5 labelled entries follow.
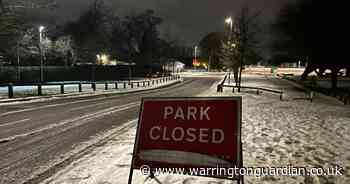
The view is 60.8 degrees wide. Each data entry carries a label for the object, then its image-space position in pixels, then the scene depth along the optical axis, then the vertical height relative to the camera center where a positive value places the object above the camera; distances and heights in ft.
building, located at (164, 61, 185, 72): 255.62 +6.39
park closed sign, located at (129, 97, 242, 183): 13.33 -2.90
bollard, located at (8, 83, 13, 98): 63.32 -4.08
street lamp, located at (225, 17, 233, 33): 96.48 +16.94
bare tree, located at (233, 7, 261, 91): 81.92 +9.62
